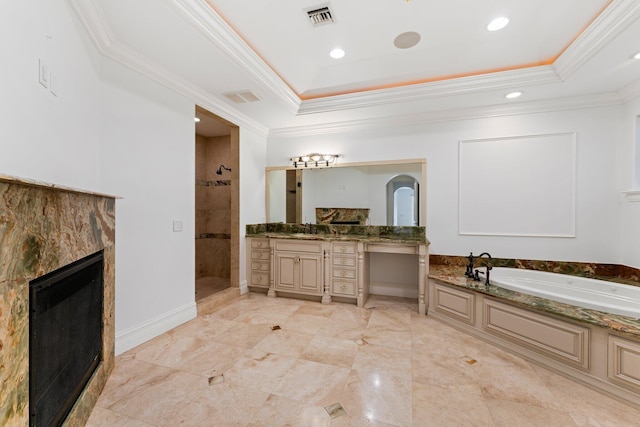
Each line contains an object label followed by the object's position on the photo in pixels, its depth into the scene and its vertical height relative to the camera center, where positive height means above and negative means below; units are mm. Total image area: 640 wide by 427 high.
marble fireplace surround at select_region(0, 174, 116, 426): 931 -184
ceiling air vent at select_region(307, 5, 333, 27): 2145 +1635
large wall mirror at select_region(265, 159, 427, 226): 3754 +350
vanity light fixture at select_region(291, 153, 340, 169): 4090 +824
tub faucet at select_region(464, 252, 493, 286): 2939 -653
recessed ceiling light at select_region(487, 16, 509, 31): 2258 +1644
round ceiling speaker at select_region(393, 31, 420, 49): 2482 +1660
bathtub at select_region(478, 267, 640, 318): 2109 -719
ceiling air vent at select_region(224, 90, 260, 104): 3014 +1342
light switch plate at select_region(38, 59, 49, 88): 1395 +726
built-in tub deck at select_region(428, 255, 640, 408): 1782 -912
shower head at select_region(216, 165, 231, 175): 4734 +764
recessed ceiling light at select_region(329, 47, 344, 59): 2723 +1657
